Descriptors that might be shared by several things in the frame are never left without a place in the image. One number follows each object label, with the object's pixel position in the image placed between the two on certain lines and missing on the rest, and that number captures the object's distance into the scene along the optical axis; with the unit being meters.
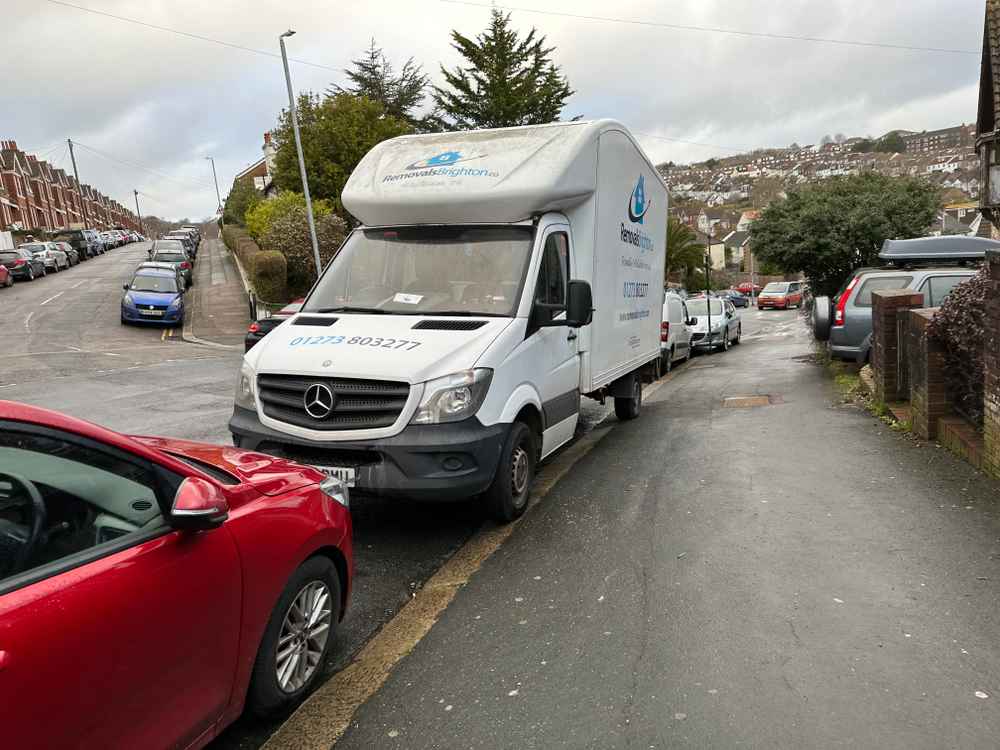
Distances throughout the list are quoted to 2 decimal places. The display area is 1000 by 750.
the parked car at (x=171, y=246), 39.82
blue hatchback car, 24.16
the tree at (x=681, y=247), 49.44
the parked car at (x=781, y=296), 53.25
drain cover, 10.83
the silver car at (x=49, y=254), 40.99
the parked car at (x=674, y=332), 16.64
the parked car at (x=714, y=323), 21.88
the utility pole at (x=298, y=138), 24.56
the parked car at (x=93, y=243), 54.54
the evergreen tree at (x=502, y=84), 39.69
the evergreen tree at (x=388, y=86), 48.34
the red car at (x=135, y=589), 2.06
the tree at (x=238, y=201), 63.53
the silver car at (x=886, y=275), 12.48
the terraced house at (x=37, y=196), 77.00
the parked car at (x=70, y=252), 45.70
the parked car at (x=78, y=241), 51.29
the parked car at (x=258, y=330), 14.12
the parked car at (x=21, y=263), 36.56
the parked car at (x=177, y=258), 34.88
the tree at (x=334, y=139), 36.25
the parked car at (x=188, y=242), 48.56
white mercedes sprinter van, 4.84
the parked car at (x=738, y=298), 66.55
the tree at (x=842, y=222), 18.61
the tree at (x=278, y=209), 31.43
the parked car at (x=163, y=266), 26.50
